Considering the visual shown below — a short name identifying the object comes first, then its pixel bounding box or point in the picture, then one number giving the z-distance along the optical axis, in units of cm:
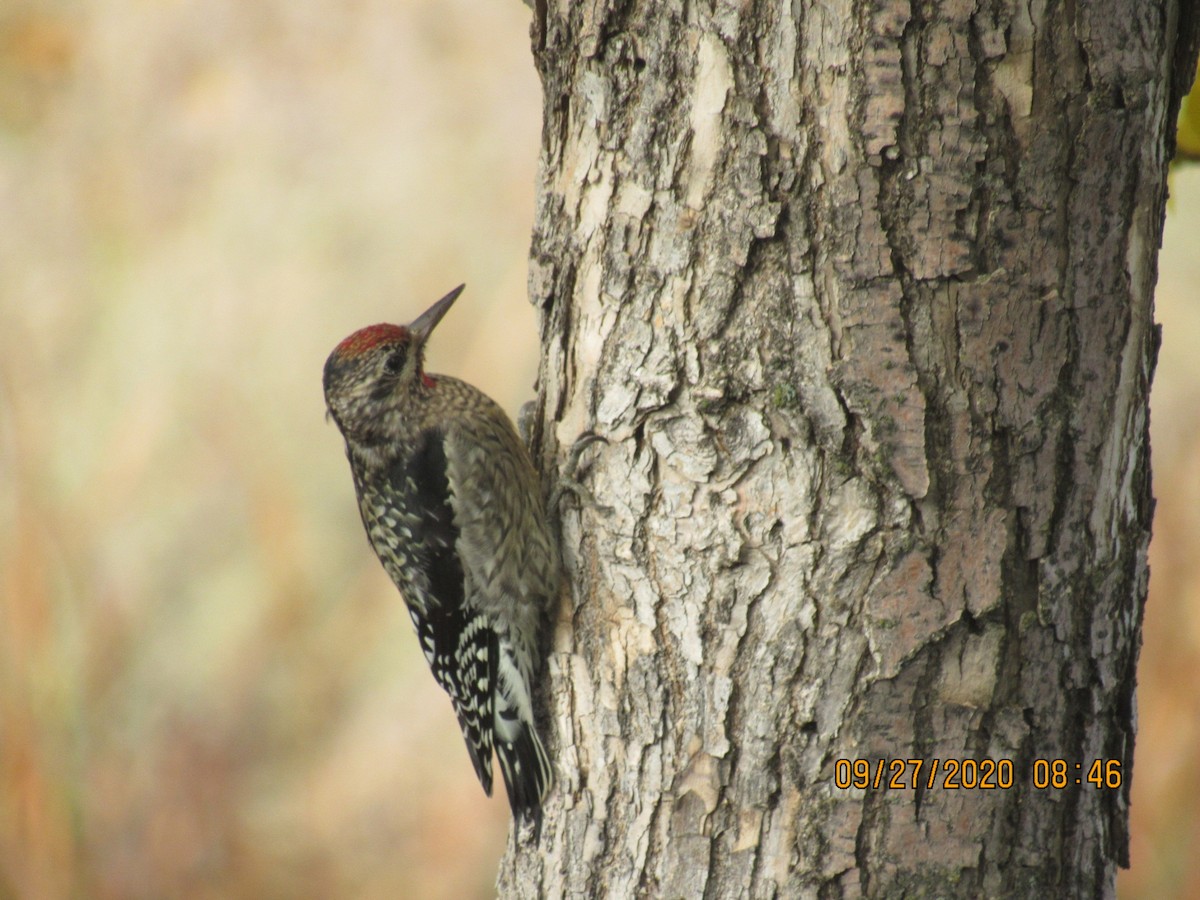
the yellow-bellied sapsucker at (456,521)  745
